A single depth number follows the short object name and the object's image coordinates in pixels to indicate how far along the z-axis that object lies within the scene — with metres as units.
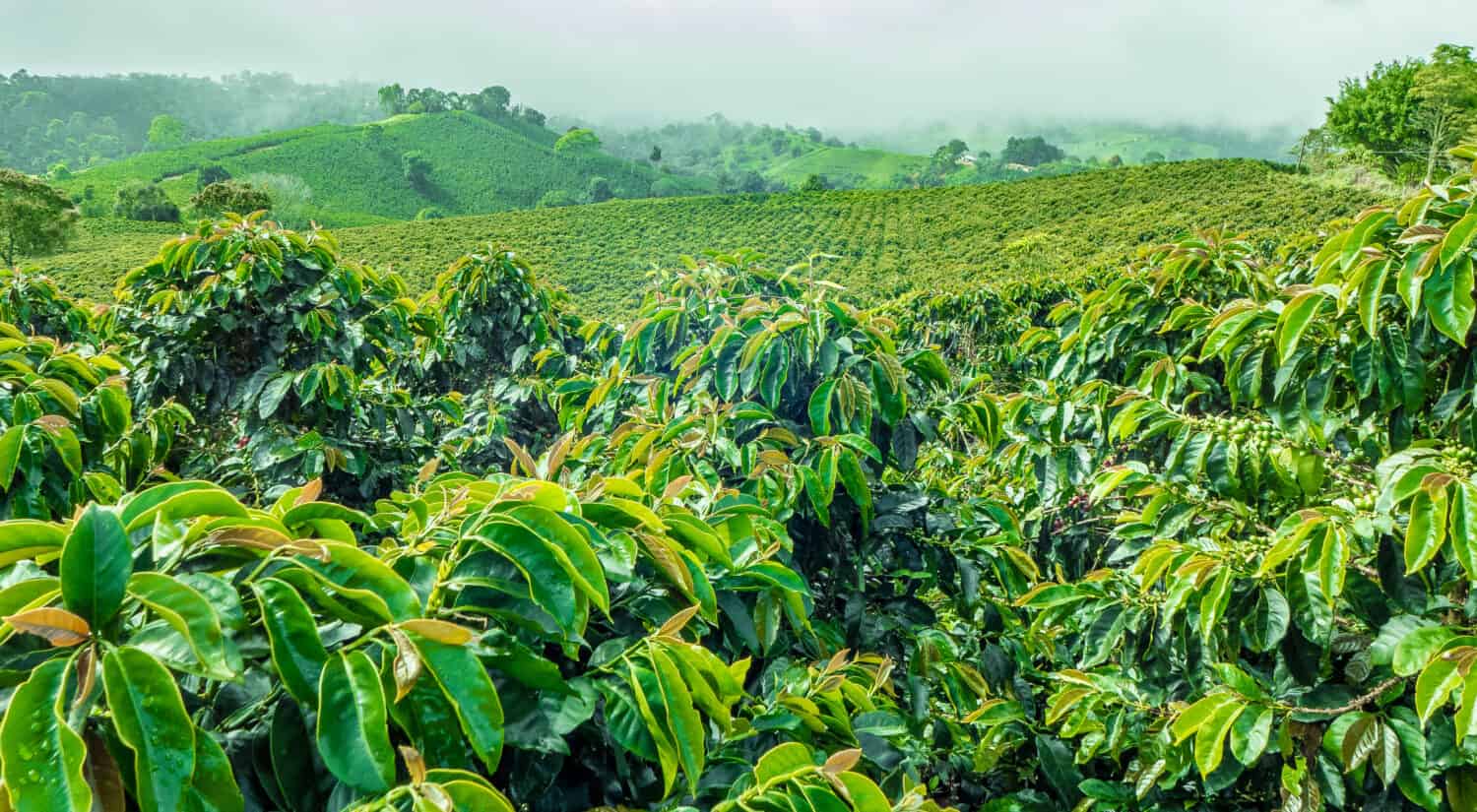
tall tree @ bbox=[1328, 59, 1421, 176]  31.50
